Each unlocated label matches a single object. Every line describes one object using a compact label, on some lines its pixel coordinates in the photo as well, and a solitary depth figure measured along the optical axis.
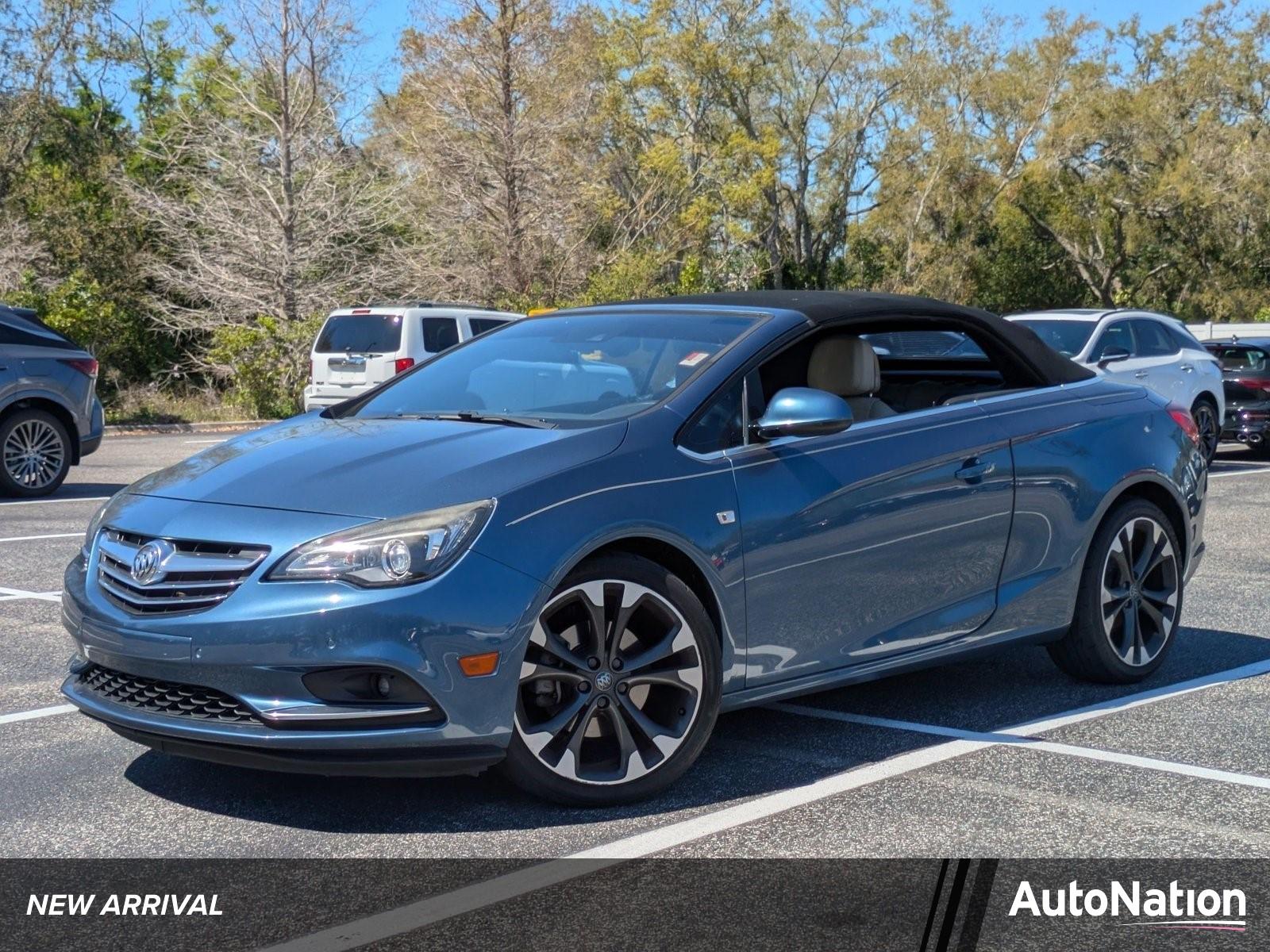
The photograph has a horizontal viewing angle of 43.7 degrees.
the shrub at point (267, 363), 26.72
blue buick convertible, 4.21
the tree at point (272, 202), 30.89
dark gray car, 13.11
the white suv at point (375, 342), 20.22
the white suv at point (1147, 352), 16.28
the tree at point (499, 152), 33.38
